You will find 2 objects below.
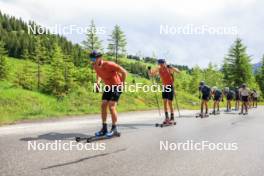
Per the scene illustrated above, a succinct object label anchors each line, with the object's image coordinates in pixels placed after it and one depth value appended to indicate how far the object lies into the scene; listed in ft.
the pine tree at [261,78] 290.35
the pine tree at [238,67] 232.53
